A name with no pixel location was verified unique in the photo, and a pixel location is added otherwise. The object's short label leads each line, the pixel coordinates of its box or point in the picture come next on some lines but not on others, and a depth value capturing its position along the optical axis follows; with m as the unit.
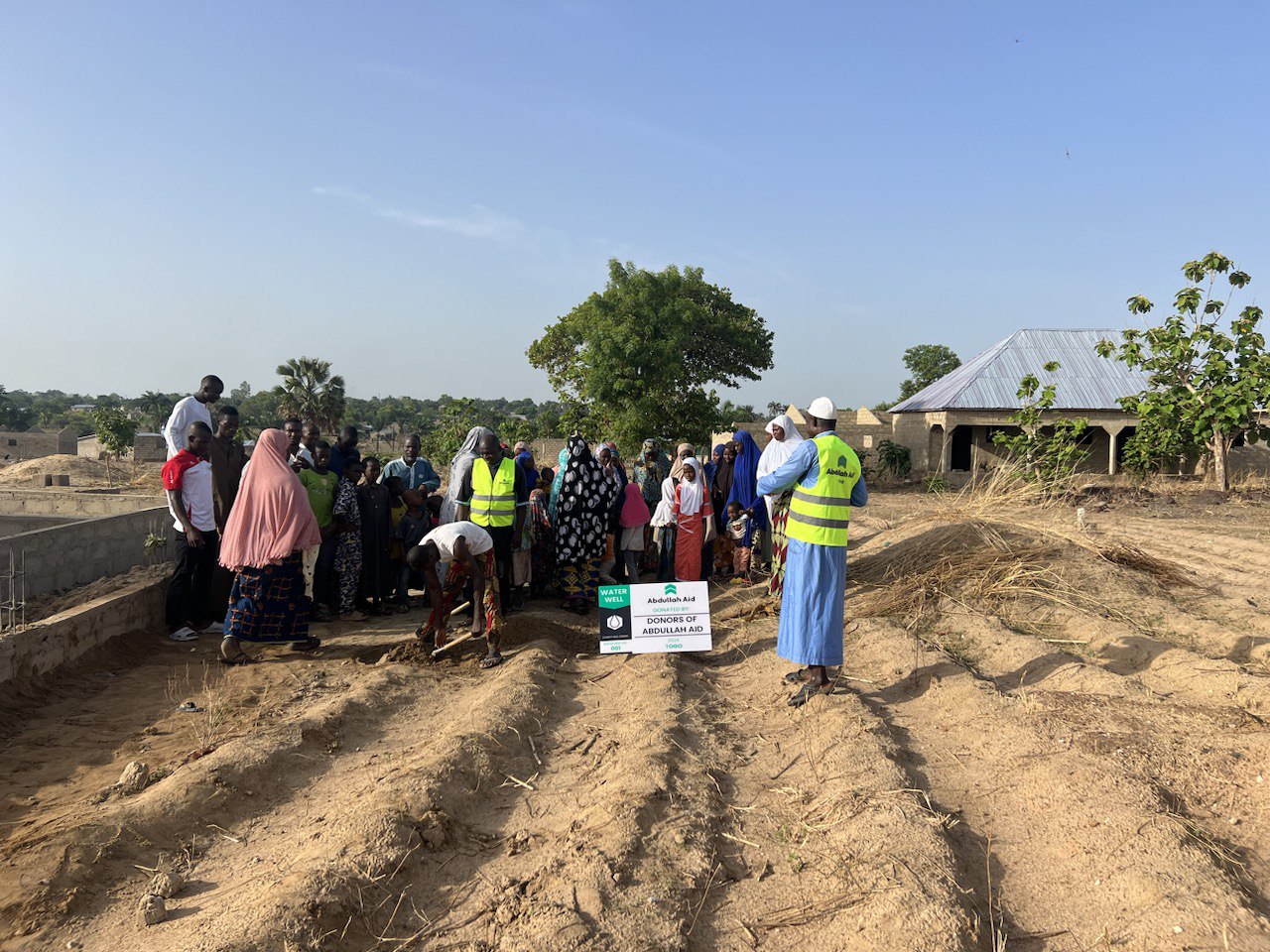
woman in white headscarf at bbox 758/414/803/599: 7.38
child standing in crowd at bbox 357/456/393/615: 7.32
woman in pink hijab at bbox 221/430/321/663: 5.81
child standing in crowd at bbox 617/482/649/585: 8.13
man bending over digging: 5.78
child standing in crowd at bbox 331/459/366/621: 7.00
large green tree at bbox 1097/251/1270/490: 17.34
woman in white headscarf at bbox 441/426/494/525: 6.97
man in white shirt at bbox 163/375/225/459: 6.40
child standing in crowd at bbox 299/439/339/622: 6.85
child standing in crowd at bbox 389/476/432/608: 7.45
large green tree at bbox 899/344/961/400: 47.37
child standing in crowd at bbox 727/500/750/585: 8.71
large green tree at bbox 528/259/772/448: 22.84
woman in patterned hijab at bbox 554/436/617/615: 7.57
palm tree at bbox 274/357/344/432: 35.97
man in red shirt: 6.18
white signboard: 5.95
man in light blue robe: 4.90
